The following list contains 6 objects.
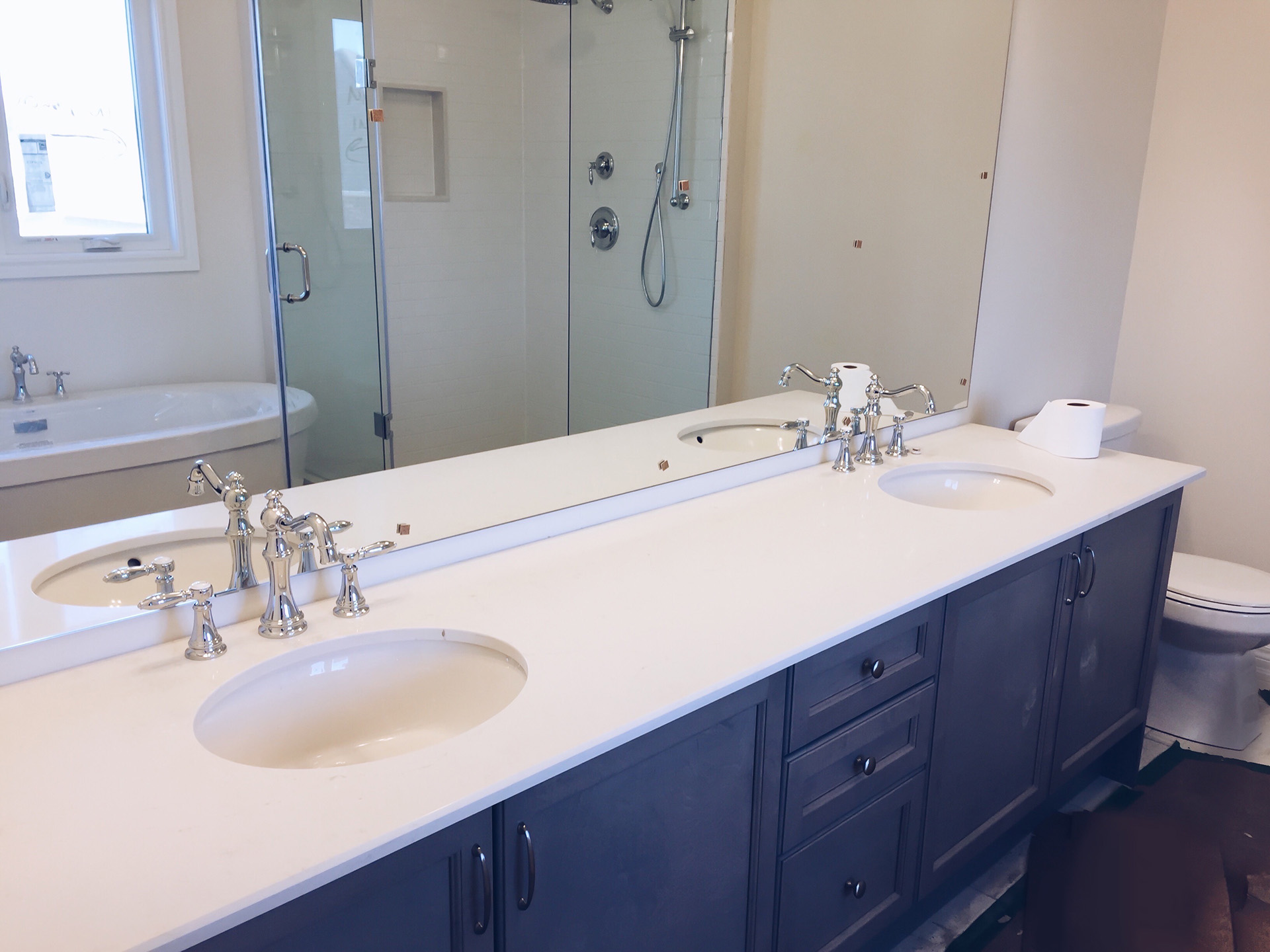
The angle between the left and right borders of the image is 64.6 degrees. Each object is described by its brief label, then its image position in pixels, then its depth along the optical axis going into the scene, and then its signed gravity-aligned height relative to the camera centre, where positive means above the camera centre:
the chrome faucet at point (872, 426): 2.47 -0.44
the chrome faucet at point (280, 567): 1.41 -0.47
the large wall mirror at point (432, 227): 1.17 +0.01
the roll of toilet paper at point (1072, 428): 2.56 -0.45
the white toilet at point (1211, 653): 2.67 -1.10
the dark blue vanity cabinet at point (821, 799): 1.15 -0.81
